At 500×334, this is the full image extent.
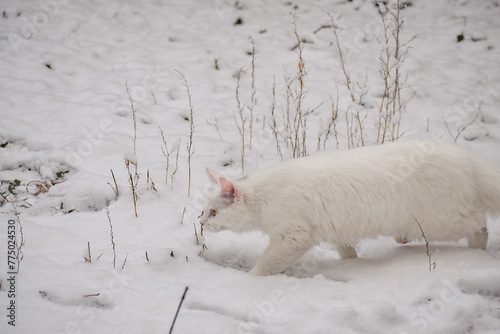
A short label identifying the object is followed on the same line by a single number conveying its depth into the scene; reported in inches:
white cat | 132.5
